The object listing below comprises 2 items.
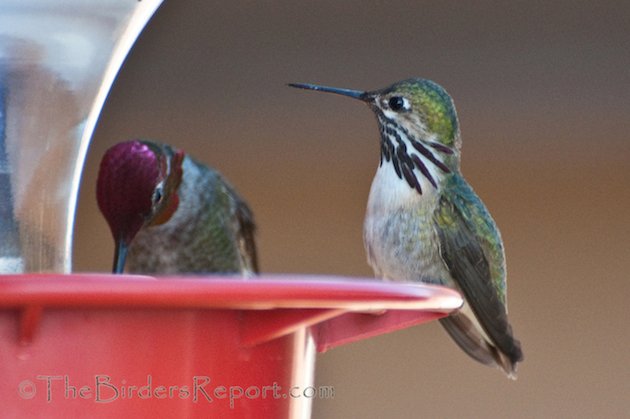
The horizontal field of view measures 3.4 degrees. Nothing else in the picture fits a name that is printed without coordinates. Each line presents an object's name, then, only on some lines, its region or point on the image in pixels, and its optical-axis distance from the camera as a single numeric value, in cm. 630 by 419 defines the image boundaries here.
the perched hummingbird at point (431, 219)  208
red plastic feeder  178
